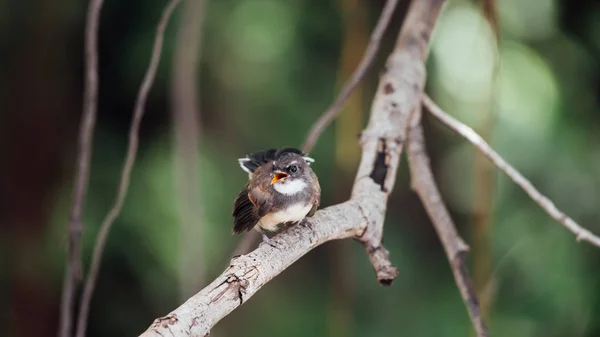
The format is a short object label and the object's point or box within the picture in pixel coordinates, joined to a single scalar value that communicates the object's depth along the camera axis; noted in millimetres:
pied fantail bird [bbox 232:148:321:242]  4117
